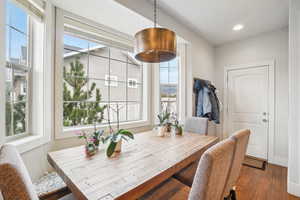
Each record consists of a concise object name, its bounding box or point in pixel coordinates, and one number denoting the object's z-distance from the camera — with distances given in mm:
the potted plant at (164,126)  1877
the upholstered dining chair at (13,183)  519
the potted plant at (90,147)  1195
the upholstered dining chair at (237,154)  967
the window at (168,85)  2916
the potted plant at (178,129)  1933
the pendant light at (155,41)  1199
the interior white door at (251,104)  2865
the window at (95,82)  2016
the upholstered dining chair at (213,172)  669
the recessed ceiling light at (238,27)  2597
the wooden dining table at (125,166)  741
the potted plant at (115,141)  1158
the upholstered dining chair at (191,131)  1340
